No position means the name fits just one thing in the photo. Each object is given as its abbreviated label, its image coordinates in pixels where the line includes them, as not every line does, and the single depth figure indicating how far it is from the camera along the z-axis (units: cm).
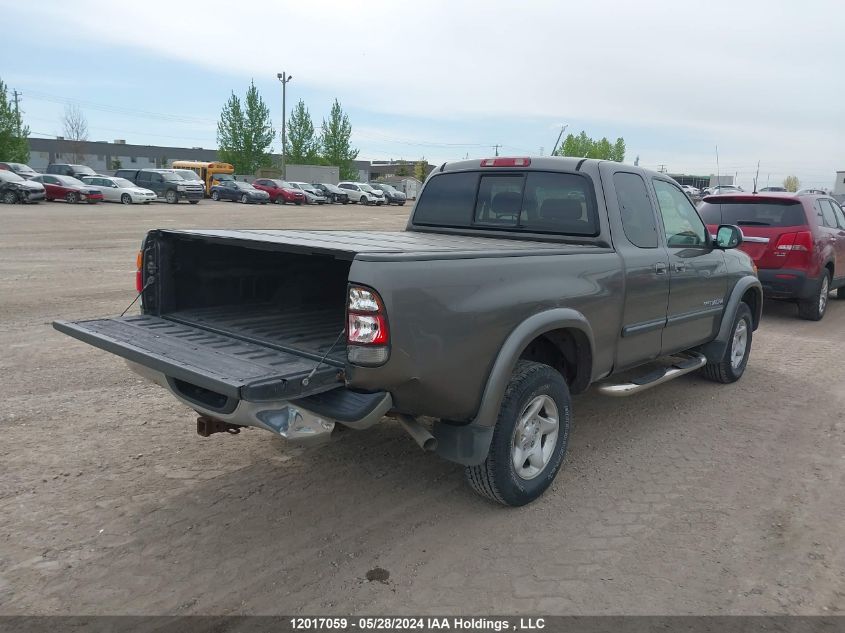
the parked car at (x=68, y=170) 4042
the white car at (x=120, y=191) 3347
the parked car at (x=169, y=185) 3612
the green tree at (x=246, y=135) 6525
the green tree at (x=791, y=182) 10884
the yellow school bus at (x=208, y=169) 4990
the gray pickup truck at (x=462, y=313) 307
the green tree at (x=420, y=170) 8705
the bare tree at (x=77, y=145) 7962
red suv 920
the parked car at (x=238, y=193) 4097
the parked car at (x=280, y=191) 4294
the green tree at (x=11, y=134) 5041
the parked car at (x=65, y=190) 3172
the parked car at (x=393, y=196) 5000
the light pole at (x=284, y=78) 6325
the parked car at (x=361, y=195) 4872
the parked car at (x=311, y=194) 4506
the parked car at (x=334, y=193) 4750
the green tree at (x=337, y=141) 7081
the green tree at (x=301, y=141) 7000
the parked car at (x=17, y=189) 2880
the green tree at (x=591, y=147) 8006
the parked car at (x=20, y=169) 3644
